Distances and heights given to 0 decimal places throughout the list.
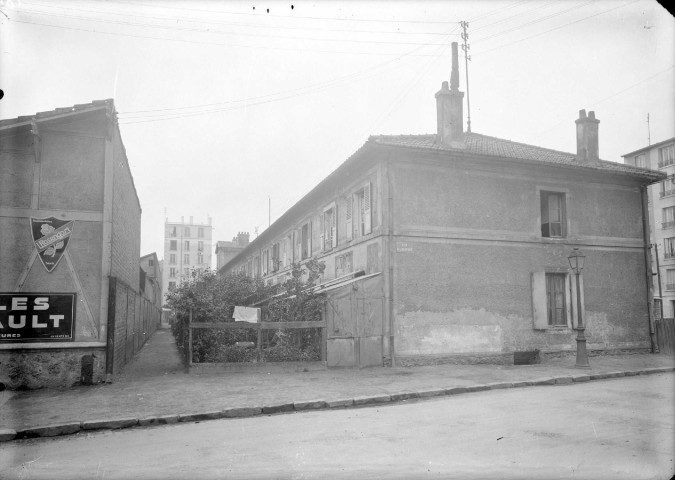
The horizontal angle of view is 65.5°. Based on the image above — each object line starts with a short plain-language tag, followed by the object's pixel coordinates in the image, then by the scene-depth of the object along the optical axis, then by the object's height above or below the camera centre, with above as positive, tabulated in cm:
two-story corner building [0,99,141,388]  1074 +118
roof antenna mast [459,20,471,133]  2544 +1210
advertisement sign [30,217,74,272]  1112 +133
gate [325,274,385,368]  1352 -67
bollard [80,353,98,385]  1102 -149
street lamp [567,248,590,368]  1398 -77
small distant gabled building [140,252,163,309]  4016 +296
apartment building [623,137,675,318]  4088 +648
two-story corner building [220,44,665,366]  1453 +149
